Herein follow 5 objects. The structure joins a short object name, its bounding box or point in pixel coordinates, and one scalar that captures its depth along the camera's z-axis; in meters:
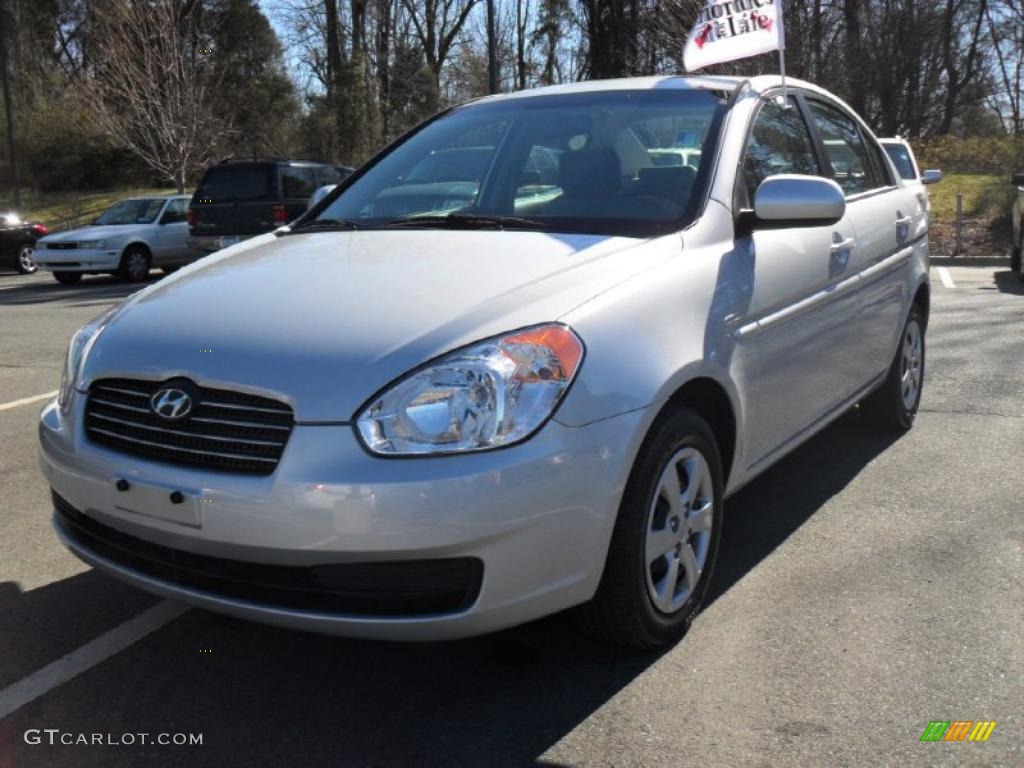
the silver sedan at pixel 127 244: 16.22
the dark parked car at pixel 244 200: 14.69
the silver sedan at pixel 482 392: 2.38
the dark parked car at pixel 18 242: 18.66
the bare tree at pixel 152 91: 25.08
